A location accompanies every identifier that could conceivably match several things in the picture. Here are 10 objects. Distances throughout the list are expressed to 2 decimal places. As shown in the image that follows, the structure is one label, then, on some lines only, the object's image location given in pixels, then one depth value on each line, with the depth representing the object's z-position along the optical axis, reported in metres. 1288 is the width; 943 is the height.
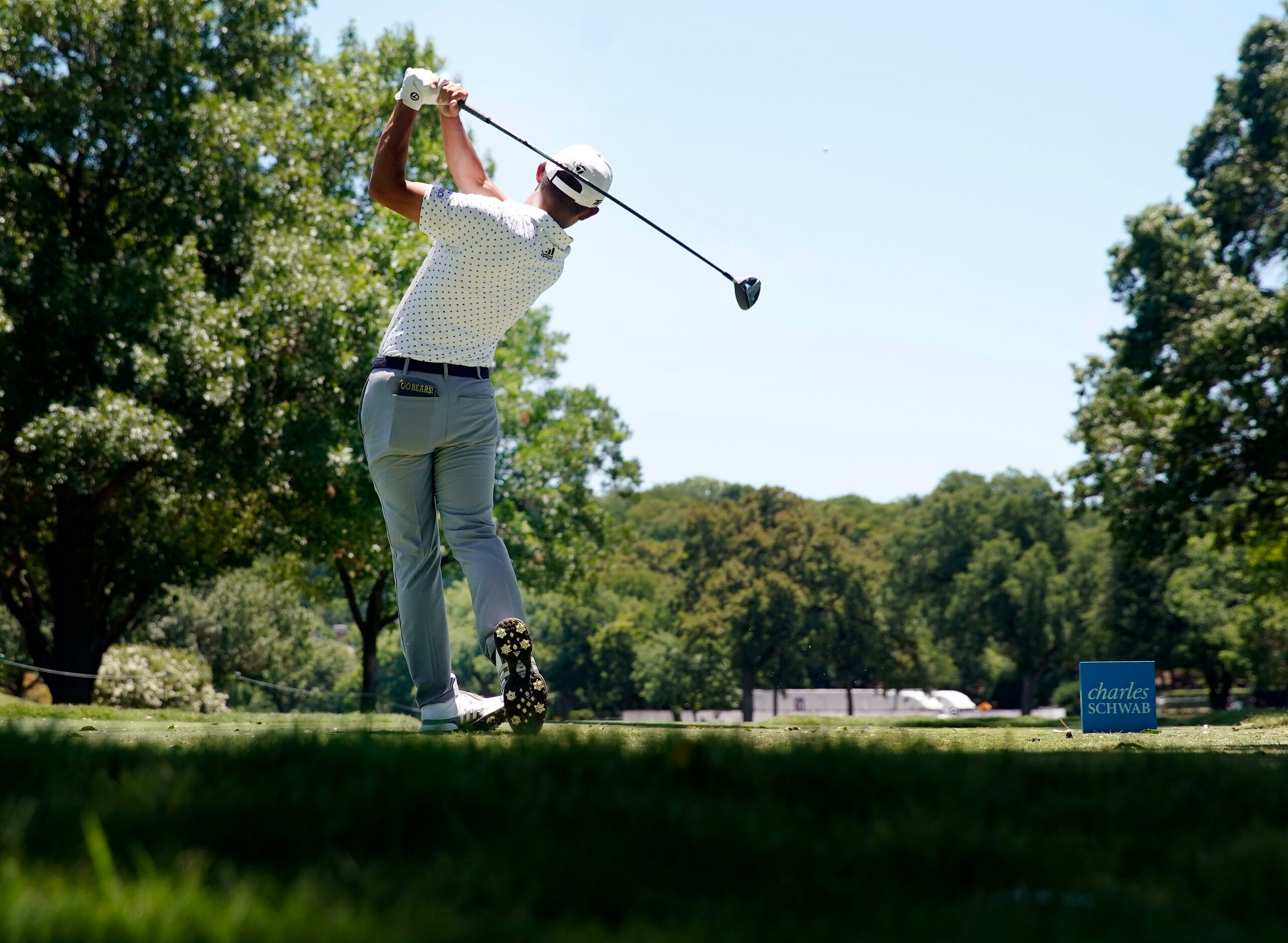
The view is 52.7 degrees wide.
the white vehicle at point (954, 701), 82.25
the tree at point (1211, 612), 60.44
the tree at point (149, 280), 19.73
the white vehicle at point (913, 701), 82.88
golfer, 6.00
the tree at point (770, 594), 76.38
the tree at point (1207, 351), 24.75
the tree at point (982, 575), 85.44
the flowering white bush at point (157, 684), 29.52
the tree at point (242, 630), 54.22
